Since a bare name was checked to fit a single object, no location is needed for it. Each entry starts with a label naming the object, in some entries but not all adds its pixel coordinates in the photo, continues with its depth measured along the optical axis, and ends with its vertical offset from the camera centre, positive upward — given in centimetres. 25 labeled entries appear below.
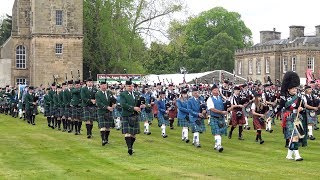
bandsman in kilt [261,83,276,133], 2258 +13
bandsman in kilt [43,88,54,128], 2838 -29
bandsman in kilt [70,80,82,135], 2331 -5
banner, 4446 +170
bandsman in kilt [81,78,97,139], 2149 -8
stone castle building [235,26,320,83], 7475 +574
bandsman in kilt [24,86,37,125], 3002 -11
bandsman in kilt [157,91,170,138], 2466 -27
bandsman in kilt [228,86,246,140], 2106 -32
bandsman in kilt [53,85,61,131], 2584 -18
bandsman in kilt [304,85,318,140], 2150 -30
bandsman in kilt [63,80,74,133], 2429 -2
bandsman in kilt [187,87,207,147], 1933 -42
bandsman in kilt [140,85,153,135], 2472 -53
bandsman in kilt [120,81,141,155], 1678 -43
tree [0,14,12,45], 9231 +1061
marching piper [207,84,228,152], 1764 -38
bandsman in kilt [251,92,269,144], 2044 -38
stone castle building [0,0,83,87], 5959 +596
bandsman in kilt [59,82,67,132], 2484 -20
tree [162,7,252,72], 9381 +957
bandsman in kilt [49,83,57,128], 2726 -2
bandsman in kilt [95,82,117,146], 1970 -26
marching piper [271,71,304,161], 1543 -11
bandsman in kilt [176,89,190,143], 2114 -42
